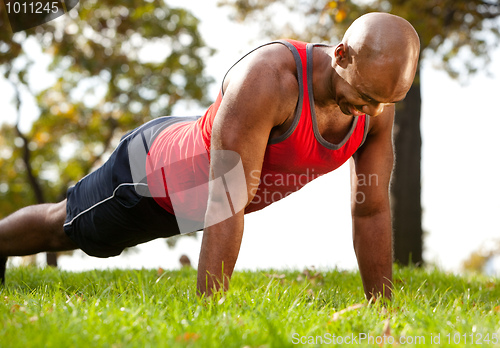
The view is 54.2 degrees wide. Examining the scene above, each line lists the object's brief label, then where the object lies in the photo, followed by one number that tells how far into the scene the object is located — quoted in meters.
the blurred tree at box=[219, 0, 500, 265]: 7.14
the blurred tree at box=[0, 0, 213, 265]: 12.59
